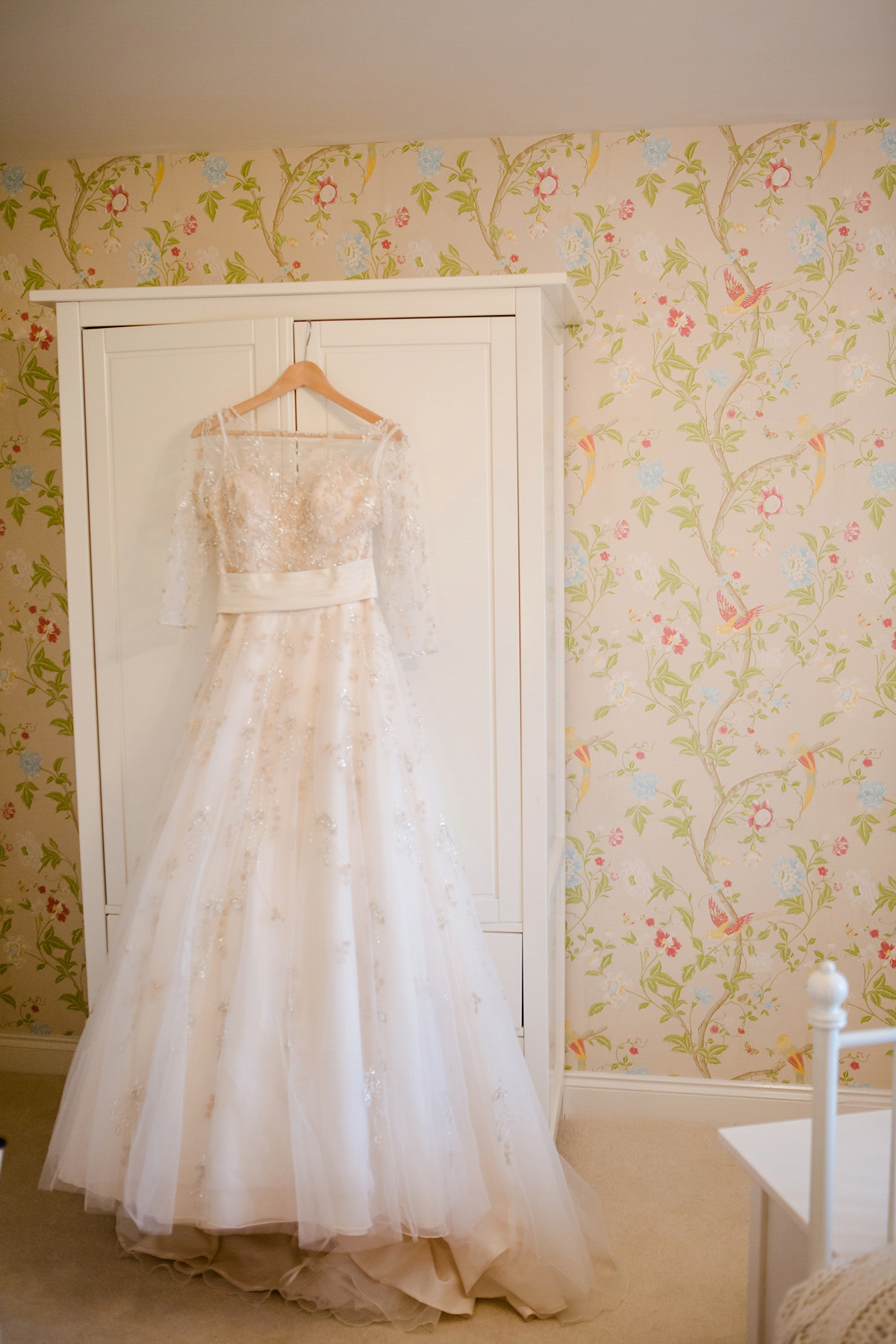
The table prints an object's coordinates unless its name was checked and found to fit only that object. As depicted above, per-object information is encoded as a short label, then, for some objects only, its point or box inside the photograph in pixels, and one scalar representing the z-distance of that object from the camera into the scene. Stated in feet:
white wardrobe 7.07
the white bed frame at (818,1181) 4.00
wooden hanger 7.04
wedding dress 5.93
